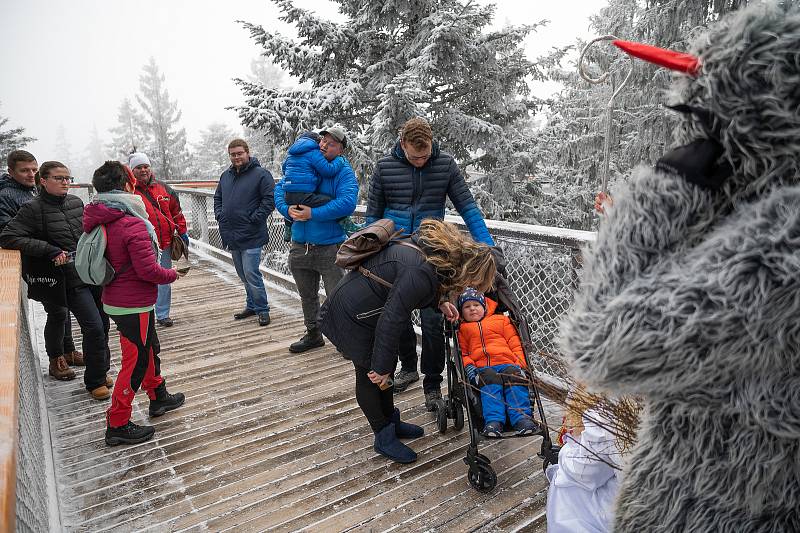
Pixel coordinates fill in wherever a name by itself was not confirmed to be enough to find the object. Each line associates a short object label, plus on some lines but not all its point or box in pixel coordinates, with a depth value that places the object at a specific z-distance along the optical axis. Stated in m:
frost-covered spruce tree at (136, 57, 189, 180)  37.38
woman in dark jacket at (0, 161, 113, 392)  3.49
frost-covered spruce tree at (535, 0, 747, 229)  8.44
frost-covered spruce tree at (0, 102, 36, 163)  22.00
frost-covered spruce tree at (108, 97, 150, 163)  49.06
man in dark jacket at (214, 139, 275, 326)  5.33
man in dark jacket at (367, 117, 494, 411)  3.56
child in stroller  2.72
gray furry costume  0.83
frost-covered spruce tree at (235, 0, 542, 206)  9.03
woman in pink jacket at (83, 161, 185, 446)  3.09
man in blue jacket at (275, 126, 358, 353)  4.30
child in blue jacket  4.27
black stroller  2.66
